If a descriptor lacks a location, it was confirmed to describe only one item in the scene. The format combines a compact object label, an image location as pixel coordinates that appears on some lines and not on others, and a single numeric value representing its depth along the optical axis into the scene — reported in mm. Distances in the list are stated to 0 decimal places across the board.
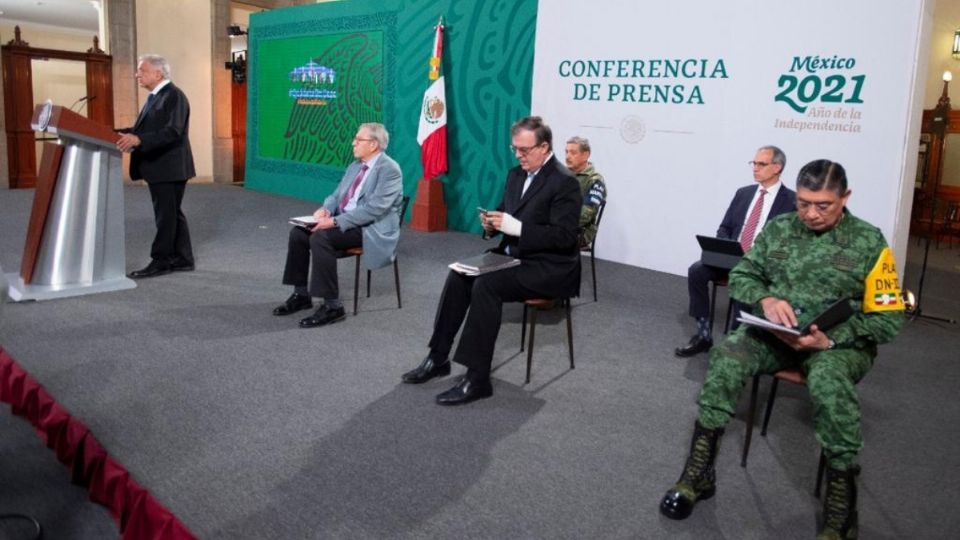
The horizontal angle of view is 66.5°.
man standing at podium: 4789
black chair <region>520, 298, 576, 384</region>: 3262
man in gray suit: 4082
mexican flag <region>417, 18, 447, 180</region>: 7535
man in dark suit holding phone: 3090
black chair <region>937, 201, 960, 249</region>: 7720
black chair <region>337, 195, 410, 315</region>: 4188
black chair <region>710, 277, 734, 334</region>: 3886
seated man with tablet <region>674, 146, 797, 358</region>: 3789
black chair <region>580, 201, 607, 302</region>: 4562
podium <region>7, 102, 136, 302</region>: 4246
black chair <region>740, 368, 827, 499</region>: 2385
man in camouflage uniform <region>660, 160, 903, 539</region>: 2238
